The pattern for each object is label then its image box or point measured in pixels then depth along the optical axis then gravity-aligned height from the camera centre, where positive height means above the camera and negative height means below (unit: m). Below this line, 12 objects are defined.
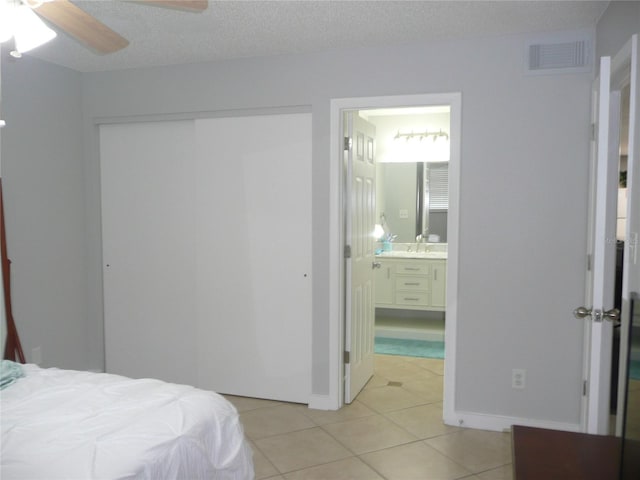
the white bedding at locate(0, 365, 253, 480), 1.57 -0.71
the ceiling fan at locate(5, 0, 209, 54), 1.84 +0.70
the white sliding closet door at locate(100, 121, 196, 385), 3.96 -0.26
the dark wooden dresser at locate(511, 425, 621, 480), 1.45 -0.69
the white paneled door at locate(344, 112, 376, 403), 3.62 -0.28
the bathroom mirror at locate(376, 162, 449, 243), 5.75 +0.18
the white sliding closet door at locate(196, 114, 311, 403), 3.64 -0.28
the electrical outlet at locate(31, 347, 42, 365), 3.67 -0.97
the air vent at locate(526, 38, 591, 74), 3.03 +0.90
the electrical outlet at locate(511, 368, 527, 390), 3.23 -0.98
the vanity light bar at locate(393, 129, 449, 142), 5.62 +0.84
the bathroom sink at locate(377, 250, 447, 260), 5.45 -0.41
